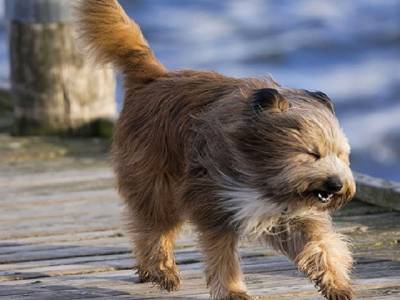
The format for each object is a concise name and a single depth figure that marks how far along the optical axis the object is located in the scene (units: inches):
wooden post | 676.1
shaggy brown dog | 358.0
